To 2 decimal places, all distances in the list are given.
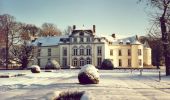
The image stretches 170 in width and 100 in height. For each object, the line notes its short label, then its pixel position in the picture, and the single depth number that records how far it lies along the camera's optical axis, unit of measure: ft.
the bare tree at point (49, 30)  232.92
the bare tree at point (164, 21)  91.65
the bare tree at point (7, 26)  171.38
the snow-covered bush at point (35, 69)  115.82
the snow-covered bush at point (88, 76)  61.45
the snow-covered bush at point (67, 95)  38.38
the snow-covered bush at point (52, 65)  154.15
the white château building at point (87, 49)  194.22
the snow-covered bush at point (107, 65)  155.83
